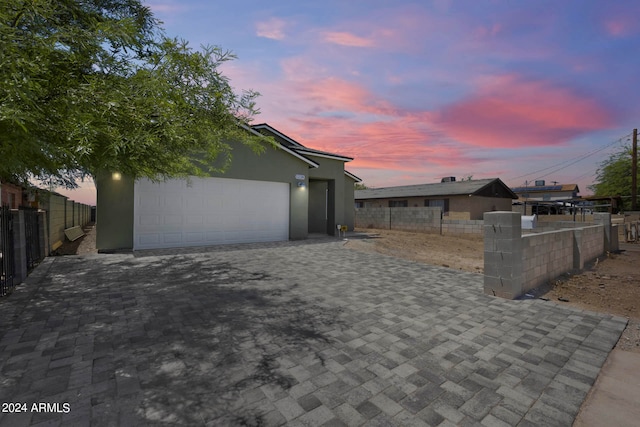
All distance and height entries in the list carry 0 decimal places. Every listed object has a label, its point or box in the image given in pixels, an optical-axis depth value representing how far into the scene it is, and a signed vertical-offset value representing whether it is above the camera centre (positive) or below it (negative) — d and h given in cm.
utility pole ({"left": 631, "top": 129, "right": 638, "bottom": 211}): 2425 +378
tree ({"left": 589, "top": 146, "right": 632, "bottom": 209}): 3472 +410
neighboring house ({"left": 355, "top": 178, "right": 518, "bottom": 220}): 2281 +87
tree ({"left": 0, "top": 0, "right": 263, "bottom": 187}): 236 +130
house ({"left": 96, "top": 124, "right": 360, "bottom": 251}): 926 +3
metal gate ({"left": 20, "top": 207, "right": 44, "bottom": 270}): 668 -84
